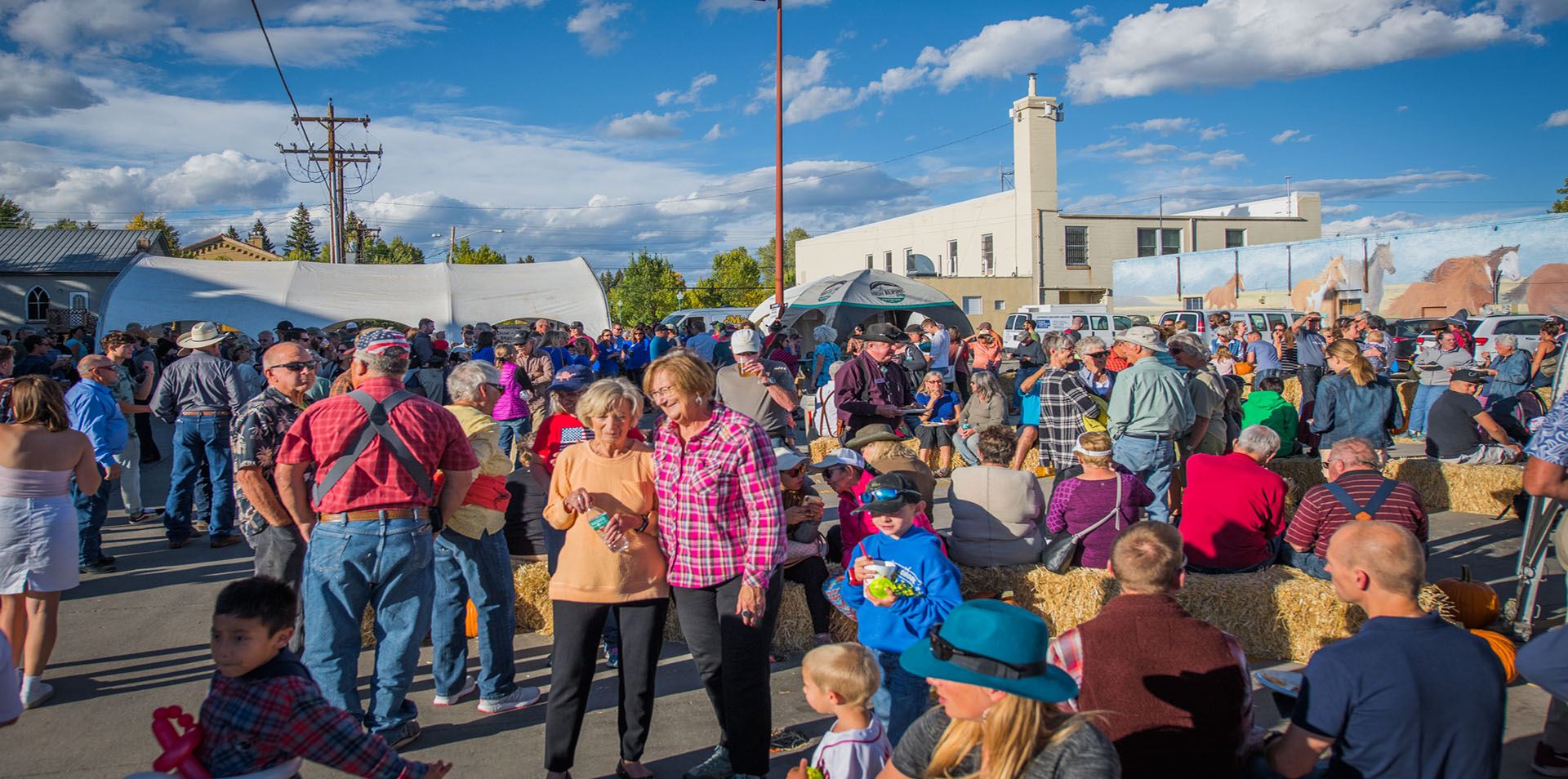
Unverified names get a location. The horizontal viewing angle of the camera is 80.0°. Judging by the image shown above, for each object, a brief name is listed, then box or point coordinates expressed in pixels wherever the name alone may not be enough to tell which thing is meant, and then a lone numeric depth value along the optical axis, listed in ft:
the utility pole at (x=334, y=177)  120.98
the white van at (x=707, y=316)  106.93
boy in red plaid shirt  8.76
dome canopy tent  77.36
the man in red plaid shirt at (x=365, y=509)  11.96
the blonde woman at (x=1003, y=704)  6.87
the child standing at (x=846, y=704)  9.56
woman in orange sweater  11.54
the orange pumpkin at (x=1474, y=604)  16.20
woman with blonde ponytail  24.57
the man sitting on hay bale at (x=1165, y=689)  8.91
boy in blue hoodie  11.55
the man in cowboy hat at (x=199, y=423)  24.58
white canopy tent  76.89
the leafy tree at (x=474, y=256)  223.71
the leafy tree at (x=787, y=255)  294.46
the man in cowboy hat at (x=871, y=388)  26.04
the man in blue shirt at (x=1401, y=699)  7.91
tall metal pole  79.20
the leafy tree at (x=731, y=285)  210.59
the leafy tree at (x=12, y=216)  237.04
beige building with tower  130.82
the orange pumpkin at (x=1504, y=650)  13.83
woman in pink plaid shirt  11.23
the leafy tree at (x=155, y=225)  261.85
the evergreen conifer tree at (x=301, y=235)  376.27
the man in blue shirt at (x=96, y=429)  21.63
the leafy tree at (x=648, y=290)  195.11
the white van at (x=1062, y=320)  81.56
